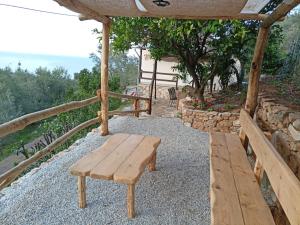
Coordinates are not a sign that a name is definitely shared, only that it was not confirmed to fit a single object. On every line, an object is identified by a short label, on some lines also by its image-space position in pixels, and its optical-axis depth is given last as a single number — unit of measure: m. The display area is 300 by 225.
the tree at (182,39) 5.22
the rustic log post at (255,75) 3.55
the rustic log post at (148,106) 8.06
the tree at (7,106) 12.41
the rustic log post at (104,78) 4.46
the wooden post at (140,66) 15.19
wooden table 2.38
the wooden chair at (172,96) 11.65
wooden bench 1.60
